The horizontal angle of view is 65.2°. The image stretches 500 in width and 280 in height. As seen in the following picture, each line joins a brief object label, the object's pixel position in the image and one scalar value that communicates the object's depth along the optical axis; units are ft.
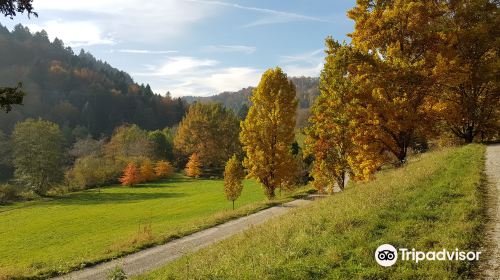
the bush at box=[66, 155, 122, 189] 277.44
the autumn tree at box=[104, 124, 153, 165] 340.80
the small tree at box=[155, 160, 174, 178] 319.88
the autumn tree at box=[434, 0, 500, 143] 74.79
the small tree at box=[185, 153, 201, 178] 321.93
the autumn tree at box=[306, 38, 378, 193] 75.77
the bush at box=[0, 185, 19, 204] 218.63
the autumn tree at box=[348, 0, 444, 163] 71.41
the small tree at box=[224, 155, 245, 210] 132.36
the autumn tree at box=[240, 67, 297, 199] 112.06
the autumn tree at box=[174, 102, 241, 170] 358.02
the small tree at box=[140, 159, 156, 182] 303.01
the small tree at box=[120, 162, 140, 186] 285.02
